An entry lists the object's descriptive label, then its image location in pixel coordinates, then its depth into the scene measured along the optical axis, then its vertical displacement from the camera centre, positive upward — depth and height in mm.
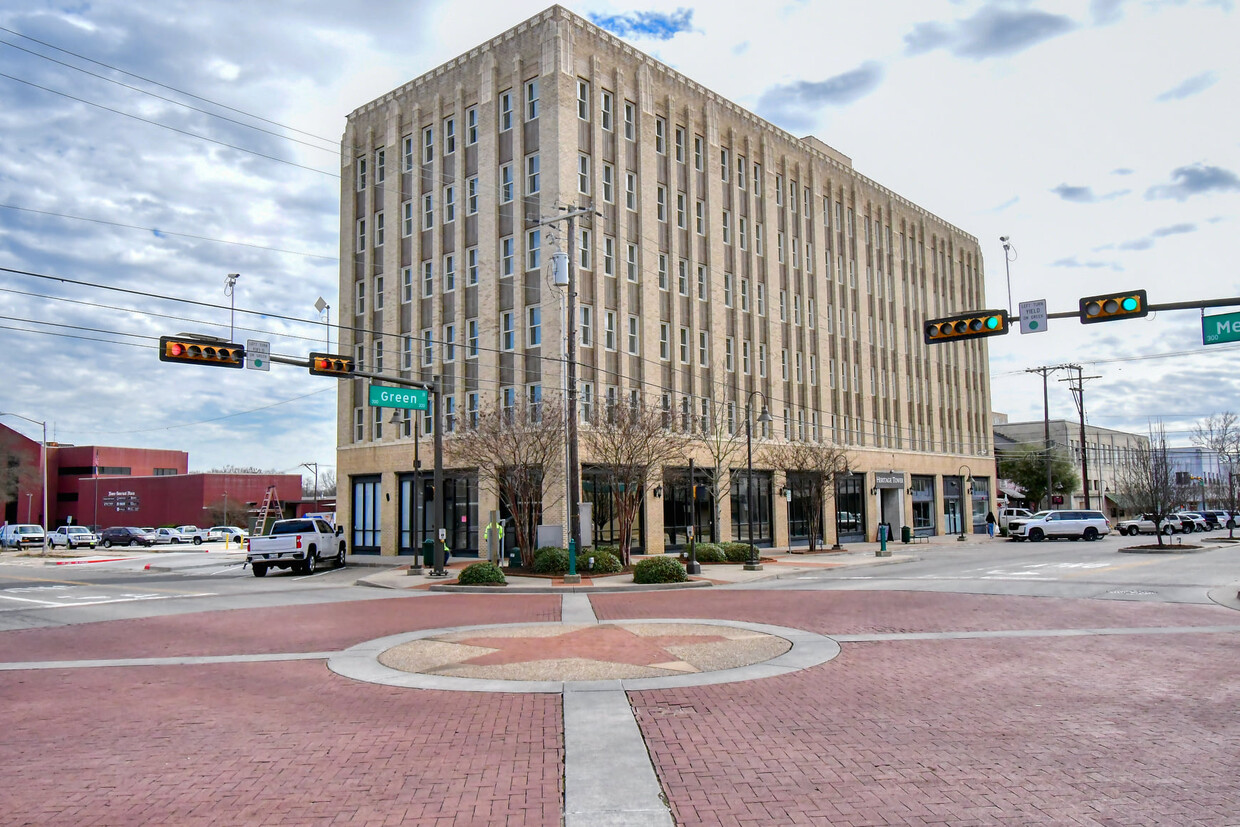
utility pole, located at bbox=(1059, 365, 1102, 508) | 70750 +6943
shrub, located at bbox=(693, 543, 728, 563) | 32688 -2711
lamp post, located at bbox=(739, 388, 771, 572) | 30438 -2754
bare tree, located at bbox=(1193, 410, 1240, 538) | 69869 +2257
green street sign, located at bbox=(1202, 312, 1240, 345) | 18078 +2934
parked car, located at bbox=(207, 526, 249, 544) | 70562 -3557
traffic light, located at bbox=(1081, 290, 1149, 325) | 17453 +3351
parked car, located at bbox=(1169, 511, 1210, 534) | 60531 -3560
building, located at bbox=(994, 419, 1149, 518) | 95000 +2897
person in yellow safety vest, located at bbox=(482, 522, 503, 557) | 29484 -1781
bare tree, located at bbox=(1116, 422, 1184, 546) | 40906 -891
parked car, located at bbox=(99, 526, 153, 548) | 66938 -3422
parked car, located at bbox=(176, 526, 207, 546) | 71000 -3591
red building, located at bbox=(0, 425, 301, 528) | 88125 +23
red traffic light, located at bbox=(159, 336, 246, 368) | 20391 +3310
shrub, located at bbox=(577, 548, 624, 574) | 27125 -2484
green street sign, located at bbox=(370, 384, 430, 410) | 28070 +2930
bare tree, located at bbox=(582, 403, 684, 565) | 29156 +1128
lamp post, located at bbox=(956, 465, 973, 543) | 62188 -865
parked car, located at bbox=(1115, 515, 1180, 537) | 52969 -3373
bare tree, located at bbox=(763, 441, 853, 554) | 41875 +790
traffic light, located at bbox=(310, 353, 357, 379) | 23703 +3356
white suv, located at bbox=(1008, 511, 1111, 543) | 49750 -2996
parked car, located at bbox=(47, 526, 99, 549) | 63594 -3239
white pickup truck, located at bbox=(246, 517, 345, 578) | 32188 -2150
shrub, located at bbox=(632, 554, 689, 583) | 24375 -2499
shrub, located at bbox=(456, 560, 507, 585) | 24141 -2498
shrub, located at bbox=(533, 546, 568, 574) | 27031 -2453
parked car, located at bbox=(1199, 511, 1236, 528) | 68938 -3927
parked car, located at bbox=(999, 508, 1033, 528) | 64462 -3010
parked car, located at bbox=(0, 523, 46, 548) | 66762 -3203
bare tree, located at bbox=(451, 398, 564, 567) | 28656 +1088
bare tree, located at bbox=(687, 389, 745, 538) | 37906 +1706
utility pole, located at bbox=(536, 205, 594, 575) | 25839 +874
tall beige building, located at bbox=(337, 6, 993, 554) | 35656 +9954
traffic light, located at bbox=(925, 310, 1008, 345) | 19203 +3323
